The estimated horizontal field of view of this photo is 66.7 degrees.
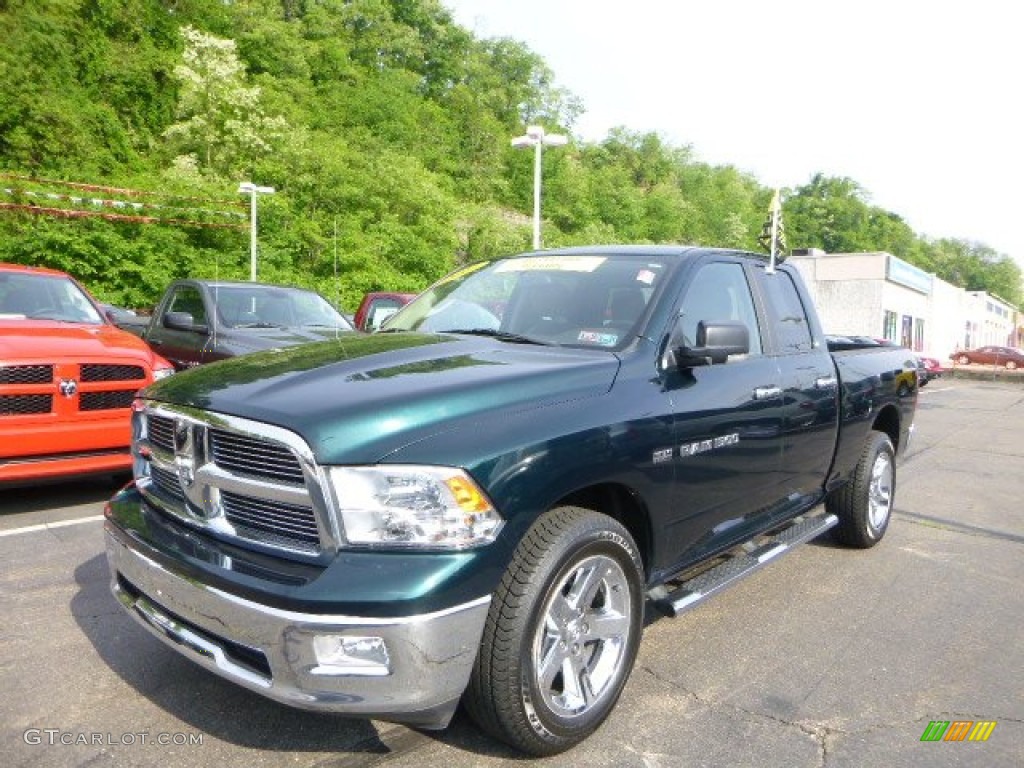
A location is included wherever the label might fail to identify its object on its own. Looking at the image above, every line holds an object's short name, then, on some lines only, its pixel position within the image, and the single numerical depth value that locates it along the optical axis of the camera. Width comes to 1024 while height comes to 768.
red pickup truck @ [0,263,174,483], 5.03
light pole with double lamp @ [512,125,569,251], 17.17
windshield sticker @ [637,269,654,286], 3.52
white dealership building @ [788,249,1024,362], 41.84
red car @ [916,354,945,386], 28.10
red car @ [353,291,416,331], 14.76
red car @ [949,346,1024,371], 51.47
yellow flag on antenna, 4.57
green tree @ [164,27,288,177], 35.12
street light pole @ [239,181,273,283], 24.10
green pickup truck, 2.24
